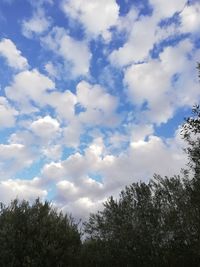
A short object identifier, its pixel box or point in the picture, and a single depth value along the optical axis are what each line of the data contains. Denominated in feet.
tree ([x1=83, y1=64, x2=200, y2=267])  48.84
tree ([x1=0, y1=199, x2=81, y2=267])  46.00
